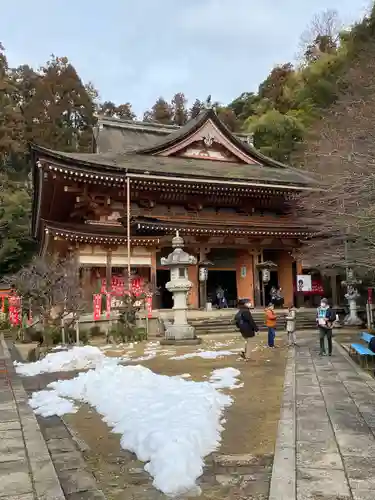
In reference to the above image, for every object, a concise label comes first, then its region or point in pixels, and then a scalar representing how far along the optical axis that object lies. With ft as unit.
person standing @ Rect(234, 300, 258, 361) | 32.32
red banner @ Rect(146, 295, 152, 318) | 54.49
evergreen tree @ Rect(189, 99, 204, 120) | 215.92
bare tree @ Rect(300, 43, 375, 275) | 32.96
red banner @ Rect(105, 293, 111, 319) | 55.03
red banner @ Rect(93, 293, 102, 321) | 53.47
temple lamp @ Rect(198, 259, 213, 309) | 71.41
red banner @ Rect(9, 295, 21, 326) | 60.82
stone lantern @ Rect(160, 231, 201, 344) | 47.84
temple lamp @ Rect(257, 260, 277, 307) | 75.15
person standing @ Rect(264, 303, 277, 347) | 40.06
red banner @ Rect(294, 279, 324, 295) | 77.82
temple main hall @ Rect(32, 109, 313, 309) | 65.82
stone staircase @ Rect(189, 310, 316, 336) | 57.77
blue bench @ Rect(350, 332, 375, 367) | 29.27
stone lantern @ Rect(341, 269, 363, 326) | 61.31
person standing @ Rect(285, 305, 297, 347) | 41.25
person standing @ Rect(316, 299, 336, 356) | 33.83
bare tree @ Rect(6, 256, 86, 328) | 42.06
